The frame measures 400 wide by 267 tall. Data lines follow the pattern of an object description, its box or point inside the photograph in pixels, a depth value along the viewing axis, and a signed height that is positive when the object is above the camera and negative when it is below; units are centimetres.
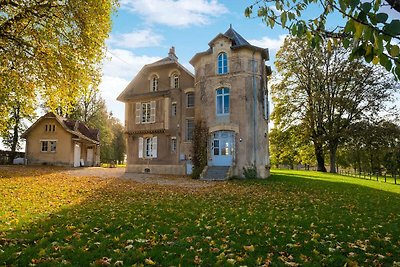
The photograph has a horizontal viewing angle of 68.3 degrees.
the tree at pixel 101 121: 5041 +634
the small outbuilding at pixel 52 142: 3491 +182
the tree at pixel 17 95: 1488 +349
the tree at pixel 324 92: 3312 +741
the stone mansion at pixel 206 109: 2358 +423
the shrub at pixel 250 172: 2288 -122
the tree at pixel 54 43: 1345 +549
